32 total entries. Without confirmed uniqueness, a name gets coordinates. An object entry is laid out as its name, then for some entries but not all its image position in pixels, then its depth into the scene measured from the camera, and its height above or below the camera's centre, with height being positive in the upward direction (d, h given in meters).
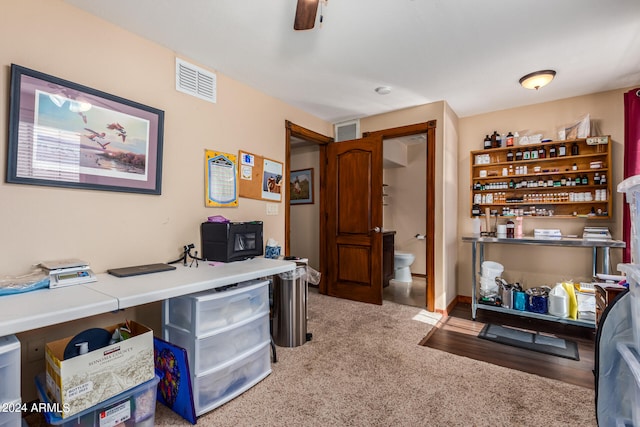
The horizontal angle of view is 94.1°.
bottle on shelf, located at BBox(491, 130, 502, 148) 3.55 +0.95
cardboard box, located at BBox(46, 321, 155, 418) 1.26 -0.71
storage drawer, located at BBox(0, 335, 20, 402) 1.06 -0.56
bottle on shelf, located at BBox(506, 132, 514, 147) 3.45 +0.92
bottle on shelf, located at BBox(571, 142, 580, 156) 3.14 +0.75
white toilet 4.82 -0.75
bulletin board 2.88 +0.42
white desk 1.10 -0.36
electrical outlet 1.67 -0.76
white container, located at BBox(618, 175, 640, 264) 1.14 +0.06
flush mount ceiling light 2.62 +1.27
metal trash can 2.54 -0.80
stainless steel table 2.71 -0.23
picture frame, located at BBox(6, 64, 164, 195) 1.63 +0.49
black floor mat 2.48 -1.08
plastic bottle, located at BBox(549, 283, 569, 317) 2.84 -0.79
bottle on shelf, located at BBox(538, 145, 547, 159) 3.31 +0.75
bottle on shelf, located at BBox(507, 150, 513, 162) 3.48 +0.75
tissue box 2.97 -0.34
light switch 3.17 +0.10
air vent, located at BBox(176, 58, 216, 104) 2.39 +1.14
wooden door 3.70 +0.00
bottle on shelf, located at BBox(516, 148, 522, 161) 3.41 +0.75
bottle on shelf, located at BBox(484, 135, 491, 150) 3.60 +0.94
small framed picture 4.64 +0.50
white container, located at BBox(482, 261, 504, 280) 3.35 -0.56
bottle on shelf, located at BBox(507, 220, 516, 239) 3.36 -0.11
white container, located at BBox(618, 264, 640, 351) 1.05 -0.27
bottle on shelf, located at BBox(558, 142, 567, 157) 3.19 +0.75
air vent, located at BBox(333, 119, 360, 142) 3.99 +1.22
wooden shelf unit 3.05 +0.43
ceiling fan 1.35 +0.98
